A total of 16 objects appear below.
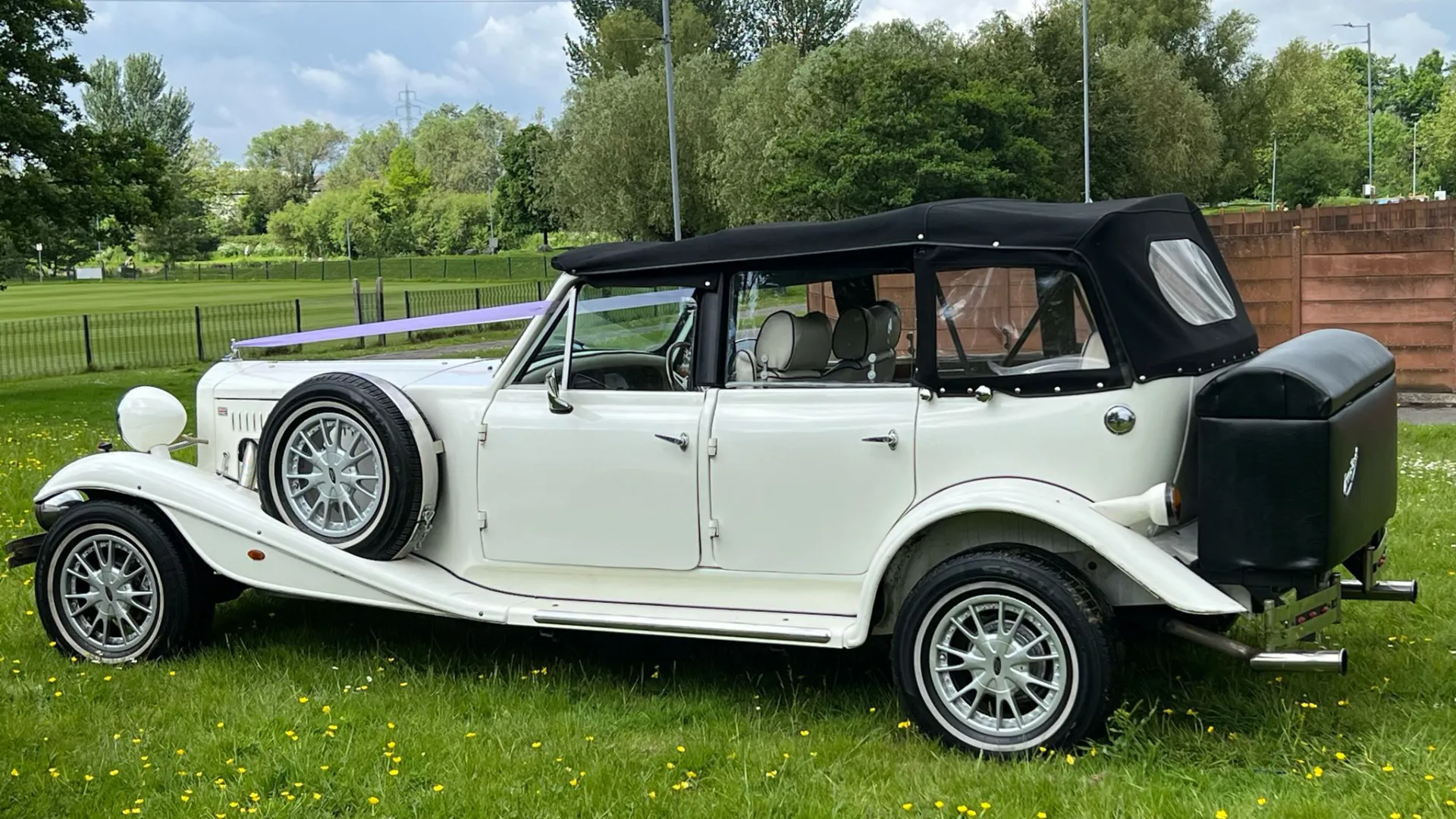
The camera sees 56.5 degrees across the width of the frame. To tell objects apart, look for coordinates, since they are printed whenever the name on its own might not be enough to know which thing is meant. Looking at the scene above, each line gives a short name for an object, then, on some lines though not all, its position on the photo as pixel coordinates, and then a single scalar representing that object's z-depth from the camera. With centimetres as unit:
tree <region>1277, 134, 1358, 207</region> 7806
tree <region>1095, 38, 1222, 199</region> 5453
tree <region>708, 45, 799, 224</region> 5447
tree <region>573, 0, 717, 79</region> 8456
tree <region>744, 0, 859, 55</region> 8931
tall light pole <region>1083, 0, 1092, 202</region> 4008
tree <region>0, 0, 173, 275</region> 1956
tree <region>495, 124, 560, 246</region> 9444
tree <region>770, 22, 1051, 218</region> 4500
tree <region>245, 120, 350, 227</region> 13980
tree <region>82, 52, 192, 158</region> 13262
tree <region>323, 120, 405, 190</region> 15438
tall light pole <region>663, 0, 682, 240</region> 2811
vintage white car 453
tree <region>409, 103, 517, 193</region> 13012
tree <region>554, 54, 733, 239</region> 6081
